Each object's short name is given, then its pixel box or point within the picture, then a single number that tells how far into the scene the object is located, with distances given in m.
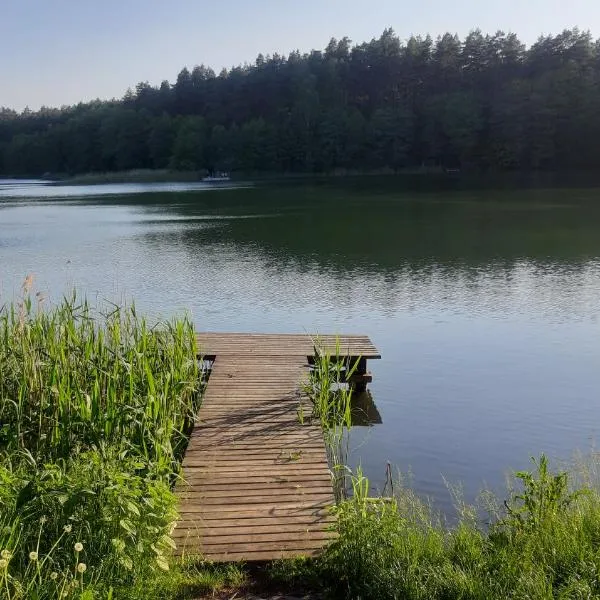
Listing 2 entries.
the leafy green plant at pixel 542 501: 3.66
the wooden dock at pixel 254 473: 3.83
